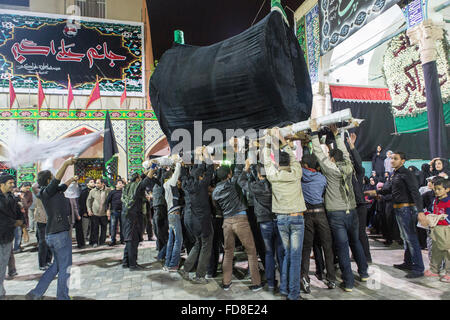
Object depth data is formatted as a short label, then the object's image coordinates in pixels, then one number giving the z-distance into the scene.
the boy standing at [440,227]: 2.79
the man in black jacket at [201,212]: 3.28
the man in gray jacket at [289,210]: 2.58
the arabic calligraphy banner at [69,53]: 9.74
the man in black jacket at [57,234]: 2.69
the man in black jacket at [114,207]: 5.16
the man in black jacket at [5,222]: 2.86
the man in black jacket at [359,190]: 3.19
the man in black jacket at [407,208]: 3.07
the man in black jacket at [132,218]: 3.78
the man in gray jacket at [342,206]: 2.79
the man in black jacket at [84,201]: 5.61
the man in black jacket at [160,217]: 4.34
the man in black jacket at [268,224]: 2.88
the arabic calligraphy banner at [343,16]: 5.30
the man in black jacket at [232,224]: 2.94
